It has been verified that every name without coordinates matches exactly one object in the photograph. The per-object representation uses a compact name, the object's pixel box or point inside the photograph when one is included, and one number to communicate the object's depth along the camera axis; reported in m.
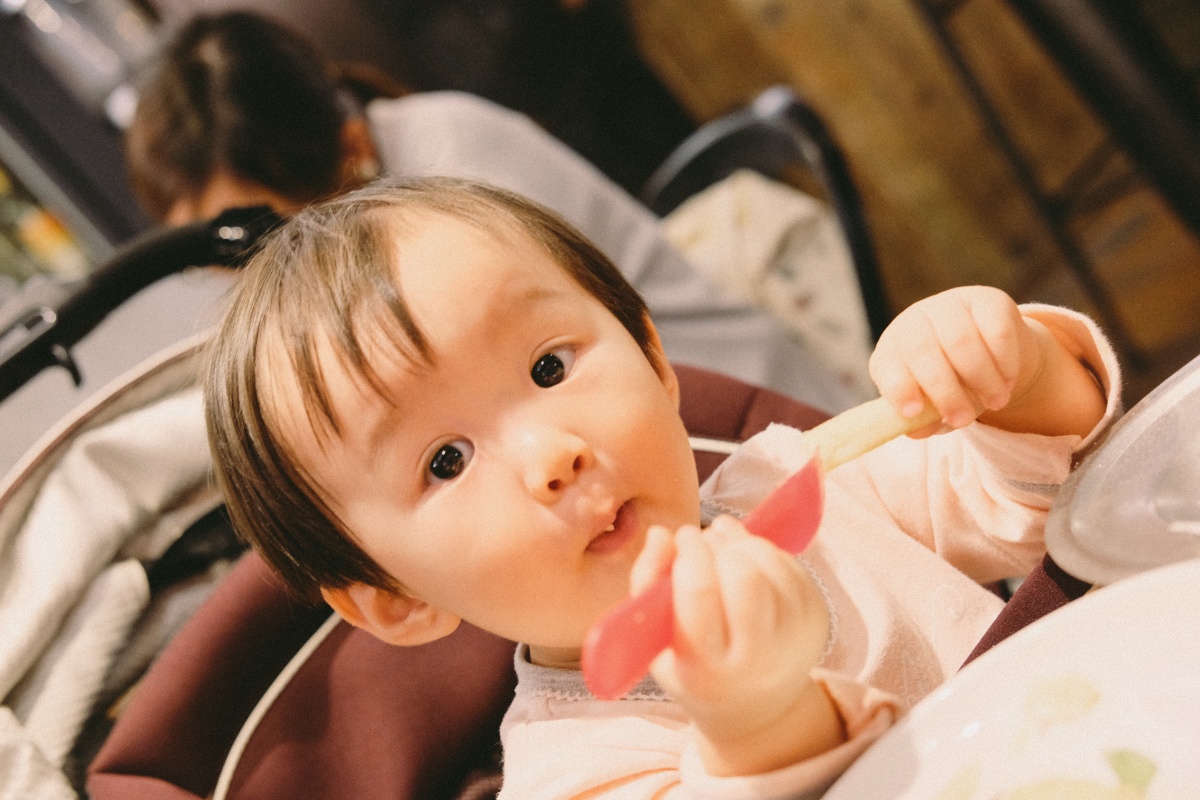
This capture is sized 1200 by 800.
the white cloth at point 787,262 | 1.61
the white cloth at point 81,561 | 0.73
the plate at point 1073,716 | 0.34
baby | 0.51
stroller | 0.71
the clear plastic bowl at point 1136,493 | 0.44
